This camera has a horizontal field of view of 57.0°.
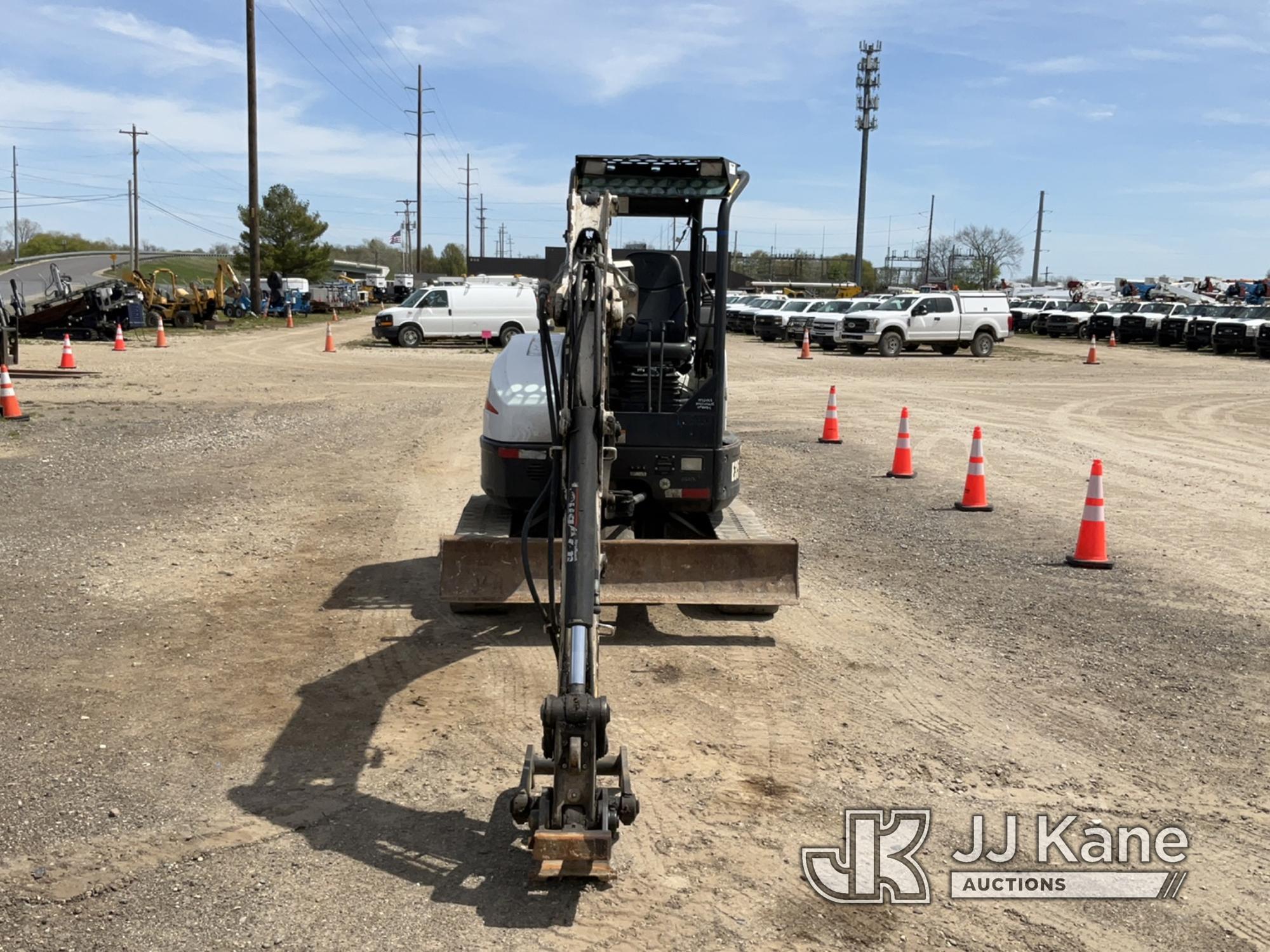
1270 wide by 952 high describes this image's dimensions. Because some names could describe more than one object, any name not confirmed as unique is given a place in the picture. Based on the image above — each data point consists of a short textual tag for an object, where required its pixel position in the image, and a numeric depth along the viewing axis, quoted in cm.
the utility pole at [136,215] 8688
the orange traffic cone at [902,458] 1373
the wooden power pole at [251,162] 4347
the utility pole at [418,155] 7862
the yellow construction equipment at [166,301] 4184
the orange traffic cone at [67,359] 2489
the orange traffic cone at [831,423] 1664
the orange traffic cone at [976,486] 1172
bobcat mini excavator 475
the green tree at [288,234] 8550
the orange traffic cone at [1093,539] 934
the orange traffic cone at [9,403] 1698
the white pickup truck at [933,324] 3684
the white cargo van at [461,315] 3550
